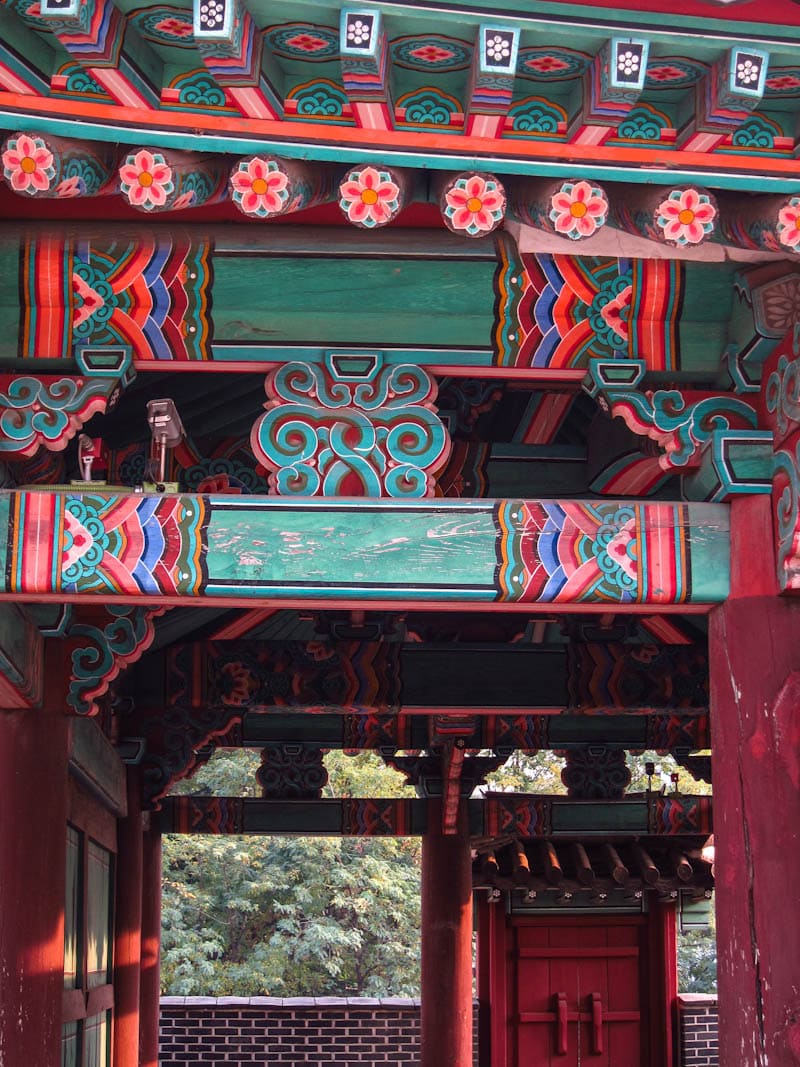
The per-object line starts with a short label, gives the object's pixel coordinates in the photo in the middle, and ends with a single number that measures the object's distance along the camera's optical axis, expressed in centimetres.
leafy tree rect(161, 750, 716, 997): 2359
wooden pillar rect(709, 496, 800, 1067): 425
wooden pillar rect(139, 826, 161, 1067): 1166
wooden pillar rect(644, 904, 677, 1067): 1292
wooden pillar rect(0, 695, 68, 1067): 586
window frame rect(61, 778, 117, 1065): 782
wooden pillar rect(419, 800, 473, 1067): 1154
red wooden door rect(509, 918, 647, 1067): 1289
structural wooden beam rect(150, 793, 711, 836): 1180
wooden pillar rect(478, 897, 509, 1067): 1284
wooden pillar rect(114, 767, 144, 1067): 980
